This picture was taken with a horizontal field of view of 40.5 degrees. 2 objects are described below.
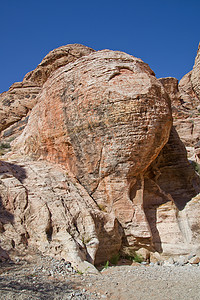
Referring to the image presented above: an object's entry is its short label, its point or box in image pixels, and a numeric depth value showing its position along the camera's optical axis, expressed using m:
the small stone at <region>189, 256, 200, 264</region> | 6.91
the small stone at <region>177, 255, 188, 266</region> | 6.93
